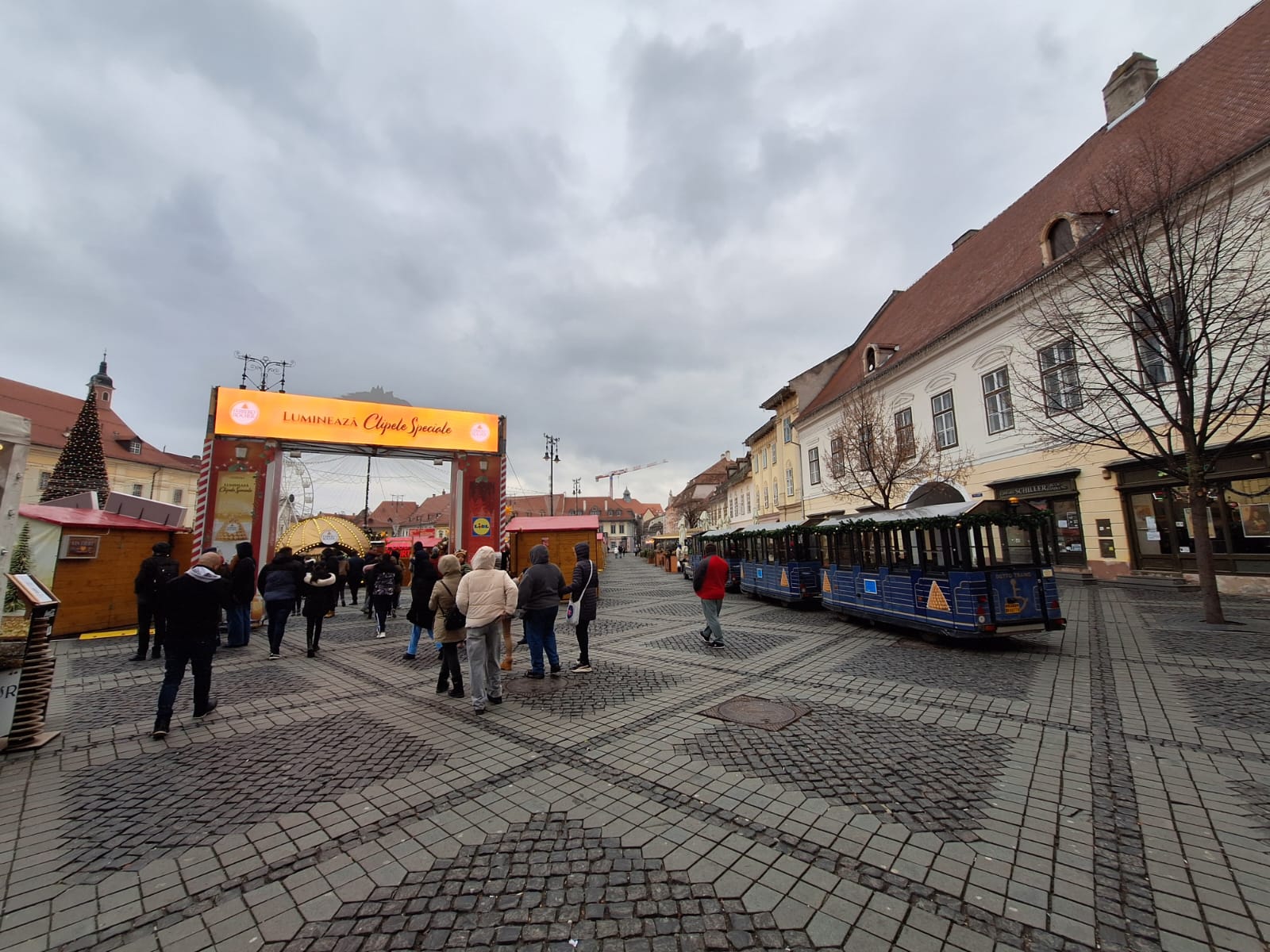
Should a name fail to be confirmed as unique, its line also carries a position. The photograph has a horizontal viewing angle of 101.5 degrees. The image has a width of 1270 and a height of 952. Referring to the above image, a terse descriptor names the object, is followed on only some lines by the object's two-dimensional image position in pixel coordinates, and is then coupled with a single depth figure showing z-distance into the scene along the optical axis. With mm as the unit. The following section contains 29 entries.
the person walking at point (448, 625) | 6523
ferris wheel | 27844
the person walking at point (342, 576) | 16591
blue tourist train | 8570
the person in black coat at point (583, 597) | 7617
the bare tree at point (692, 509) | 62906
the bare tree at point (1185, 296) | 9430
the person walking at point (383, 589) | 10930
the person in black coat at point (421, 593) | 7914
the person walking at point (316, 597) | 9047
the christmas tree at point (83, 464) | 22734
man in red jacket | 9227
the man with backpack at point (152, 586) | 8297
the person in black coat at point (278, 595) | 8820
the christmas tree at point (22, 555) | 10188
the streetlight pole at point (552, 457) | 41438
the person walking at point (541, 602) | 6945
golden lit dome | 25266
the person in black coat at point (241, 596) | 8672
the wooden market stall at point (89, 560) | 11023
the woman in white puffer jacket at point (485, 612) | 5832
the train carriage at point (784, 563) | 14430
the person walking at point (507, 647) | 7422
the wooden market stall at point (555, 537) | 18750
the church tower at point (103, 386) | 54469
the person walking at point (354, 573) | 16078
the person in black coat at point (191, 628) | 5094
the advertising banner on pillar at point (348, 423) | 15203
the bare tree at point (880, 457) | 17828
